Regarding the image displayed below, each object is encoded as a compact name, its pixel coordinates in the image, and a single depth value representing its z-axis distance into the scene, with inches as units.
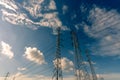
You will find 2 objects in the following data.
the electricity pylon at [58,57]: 710.3
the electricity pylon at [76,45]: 842.2
